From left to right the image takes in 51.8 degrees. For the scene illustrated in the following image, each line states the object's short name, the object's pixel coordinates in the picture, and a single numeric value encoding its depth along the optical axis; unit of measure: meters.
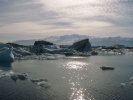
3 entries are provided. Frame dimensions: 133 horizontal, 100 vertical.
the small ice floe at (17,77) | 14.51
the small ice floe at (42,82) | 12.85
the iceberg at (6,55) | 23.75
